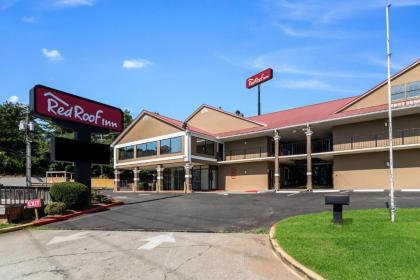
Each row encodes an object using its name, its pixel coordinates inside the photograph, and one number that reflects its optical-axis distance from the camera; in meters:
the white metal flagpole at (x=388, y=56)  12.02
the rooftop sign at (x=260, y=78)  57.12
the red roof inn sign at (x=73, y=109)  20.33
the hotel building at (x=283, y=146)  28.88
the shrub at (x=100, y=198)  23.90
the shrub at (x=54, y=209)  18.92
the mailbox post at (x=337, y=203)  11.06
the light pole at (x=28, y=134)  33.50
